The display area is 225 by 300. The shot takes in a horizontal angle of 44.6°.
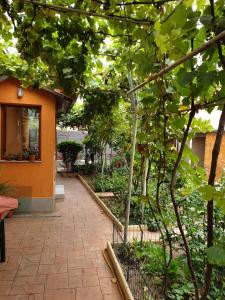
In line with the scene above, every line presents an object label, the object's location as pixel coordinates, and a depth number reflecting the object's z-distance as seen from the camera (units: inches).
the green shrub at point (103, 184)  400.8
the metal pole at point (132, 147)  169.8
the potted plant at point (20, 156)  289.2
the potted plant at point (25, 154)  294.4
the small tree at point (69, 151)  649.6
